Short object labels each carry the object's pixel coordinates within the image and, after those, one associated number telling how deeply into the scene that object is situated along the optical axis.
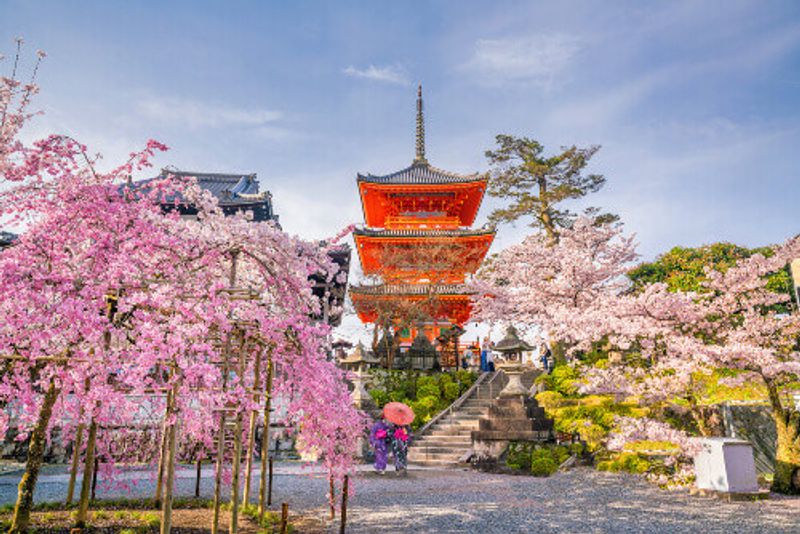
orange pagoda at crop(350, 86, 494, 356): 24.94
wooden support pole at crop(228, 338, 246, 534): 5.31
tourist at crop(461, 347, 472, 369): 24.69
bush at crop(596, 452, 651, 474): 11.23
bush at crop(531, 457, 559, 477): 11.70
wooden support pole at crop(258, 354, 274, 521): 6.34
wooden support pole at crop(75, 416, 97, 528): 5.66
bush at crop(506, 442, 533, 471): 12.41
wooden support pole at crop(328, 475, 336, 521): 7.19
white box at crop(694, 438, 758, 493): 8.24
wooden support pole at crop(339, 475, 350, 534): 5.91
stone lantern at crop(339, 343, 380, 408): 17.44
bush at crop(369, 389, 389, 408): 17.84
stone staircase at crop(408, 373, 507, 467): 14.18
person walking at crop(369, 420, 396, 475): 12.20
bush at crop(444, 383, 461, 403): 18.47
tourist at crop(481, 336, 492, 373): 22.53
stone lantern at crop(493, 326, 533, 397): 13.72
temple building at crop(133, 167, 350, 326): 23.48
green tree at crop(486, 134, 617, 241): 26.34
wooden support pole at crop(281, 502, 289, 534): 5.09
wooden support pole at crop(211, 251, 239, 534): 5.04
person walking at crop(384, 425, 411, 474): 11.97
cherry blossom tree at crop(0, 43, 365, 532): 4.70
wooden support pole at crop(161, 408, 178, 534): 4.50
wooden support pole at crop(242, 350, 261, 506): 6.24
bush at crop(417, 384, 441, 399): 18.25
